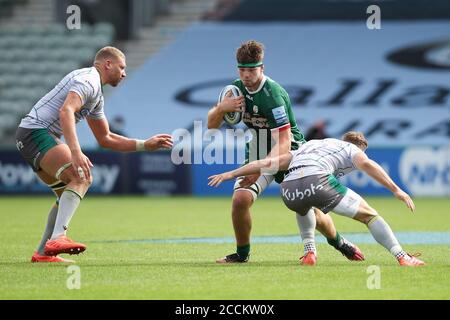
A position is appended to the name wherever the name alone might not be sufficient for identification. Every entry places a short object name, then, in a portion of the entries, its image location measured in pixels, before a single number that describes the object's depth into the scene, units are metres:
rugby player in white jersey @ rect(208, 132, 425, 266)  19.39
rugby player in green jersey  20.03
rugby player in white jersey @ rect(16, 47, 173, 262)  19.47
